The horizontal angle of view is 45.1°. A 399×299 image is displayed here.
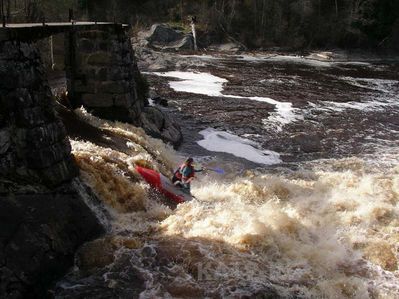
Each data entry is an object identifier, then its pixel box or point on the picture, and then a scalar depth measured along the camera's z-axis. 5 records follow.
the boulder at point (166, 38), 31.14
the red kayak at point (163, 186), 9.58
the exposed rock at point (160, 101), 16.71
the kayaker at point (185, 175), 9.90
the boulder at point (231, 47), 32.16
